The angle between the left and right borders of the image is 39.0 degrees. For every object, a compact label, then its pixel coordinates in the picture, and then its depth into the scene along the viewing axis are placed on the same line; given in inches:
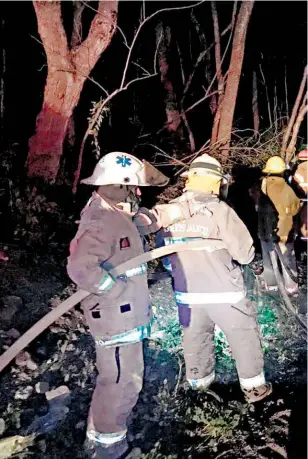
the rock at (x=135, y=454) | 118.0
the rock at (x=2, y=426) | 125.2
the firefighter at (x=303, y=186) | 232.8
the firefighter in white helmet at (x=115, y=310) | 112.5
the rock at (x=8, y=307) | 177.0
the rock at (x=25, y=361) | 156.4
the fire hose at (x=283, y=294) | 183.7
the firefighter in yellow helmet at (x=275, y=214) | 221.9
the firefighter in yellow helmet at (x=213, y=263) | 127.5
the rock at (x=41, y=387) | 144.5
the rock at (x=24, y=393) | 140.9
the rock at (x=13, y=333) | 169.6
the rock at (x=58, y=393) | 140.6
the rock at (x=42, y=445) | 119.4
